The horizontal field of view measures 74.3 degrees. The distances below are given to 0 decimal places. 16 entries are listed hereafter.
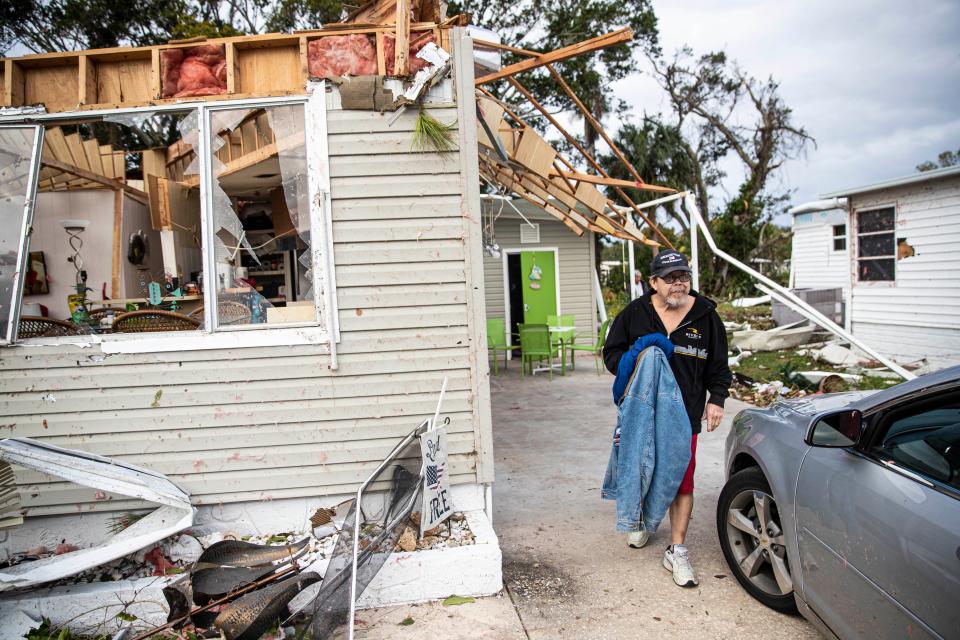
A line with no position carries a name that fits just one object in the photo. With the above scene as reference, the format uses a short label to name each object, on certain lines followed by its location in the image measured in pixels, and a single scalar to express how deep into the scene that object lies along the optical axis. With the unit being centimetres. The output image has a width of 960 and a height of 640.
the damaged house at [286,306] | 395
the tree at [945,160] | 3887
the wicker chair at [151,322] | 412
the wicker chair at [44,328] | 403
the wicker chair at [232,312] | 404
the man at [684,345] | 368
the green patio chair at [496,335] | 1117
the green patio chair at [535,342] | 1056
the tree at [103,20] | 1544
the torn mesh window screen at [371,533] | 277
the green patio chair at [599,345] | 1075
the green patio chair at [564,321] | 1183
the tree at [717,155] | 2222
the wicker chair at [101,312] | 481
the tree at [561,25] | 1798
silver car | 207
